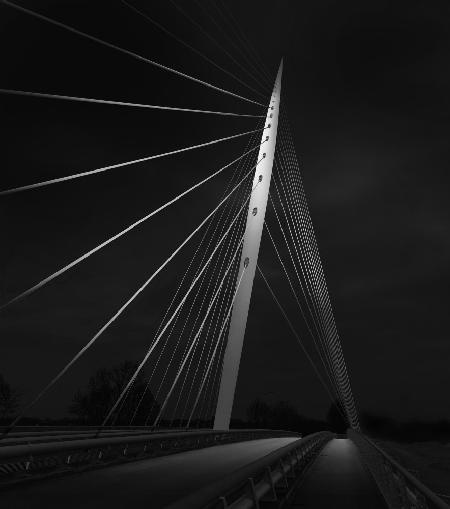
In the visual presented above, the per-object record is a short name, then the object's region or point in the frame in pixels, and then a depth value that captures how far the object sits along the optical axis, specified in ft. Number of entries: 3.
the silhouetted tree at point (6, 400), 213.83
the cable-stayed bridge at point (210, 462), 29.25
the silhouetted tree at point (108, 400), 233.02
